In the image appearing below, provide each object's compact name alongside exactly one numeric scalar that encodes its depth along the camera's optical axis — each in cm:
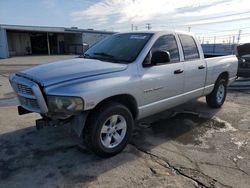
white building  2451
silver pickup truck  247
